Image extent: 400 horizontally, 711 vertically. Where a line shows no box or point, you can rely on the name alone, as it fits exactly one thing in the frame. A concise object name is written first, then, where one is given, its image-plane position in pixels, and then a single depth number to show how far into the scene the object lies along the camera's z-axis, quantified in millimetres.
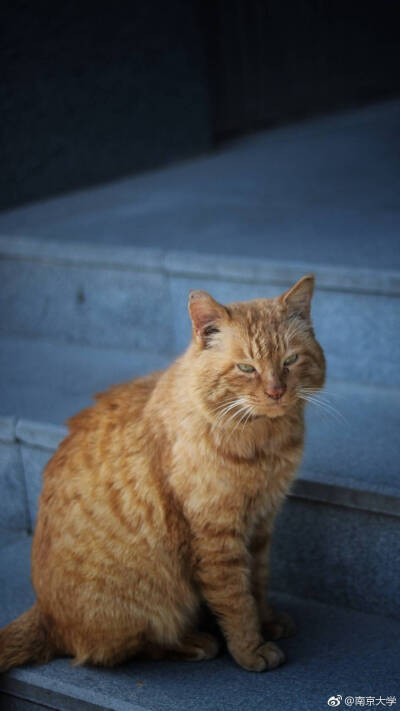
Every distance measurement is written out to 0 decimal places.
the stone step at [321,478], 1963
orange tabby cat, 1702
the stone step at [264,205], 3010
